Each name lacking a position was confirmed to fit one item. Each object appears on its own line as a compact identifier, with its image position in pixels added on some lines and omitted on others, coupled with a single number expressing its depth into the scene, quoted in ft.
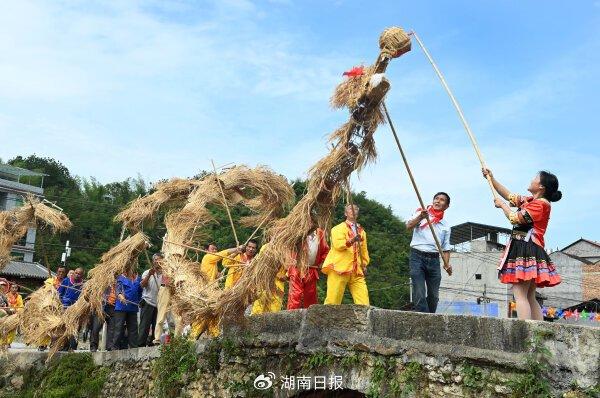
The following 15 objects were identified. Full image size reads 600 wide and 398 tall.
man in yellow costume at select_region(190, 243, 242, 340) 21.47
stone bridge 13.87
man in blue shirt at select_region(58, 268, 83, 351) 32.22
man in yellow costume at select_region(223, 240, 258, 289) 23.44
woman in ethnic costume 16.44
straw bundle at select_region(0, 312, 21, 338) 30.12
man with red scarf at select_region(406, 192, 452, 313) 21.74
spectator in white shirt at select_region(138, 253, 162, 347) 29.58
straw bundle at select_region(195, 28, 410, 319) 18.51
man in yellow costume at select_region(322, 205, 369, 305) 21.84
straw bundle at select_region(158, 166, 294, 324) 21.59
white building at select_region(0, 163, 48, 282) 99.89
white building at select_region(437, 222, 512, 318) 107.96
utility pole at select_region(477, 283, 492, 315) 90.60
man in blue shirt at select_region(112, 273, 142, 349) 29.35
